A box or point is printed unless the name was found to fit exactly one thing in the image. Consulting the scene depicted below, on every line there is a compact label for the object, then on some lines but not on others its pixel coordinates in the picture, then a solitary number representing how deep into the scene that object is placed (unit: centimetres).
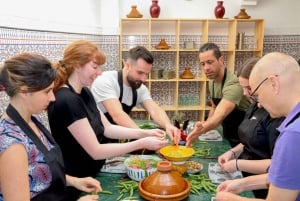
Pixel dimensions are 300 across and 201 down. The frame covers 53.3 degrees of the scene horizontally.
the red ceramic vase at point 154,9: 443
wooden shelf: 464
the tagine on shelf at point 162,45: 449
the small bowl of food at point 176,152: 169
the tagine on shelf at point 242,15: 448
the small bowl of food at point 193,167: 176
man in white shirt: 246
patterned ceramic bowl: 164
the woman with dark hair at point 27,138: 109
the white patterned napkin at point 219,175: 170
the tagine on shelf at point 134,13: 440
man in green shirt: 252
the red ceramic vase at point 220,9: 448
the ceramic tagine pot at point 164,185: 139
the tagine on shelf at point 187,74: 463
